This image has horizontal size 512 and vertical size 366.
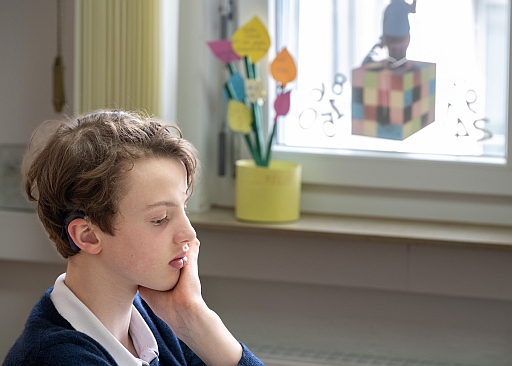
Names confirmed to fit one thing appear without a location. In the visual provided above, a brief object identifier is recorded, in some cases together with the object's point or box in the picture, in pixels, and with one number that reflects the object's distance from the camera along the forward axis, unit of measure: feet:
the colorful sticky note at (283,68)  10.34
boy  8.20
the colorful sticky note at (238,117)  10.41
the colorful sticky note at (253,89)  10.40
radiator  10.37
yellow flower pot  10.32
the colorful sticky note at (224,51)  10.36
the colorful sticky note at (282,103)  10.37
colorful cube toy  10.46
